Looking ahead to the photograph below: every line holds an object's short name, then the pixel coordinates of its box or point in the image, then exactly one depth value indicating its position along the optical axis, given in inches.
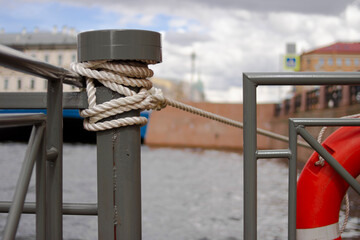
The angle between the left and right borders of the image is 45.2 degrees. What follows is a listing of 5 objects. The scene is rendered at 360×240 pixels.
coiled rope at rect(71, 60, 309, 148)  46.2
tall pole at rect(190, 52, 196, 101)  1347.2
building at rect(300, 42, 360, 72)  1411.2
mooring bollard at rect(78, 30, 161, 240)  46.1
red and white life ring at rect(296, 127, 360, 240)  50.4
